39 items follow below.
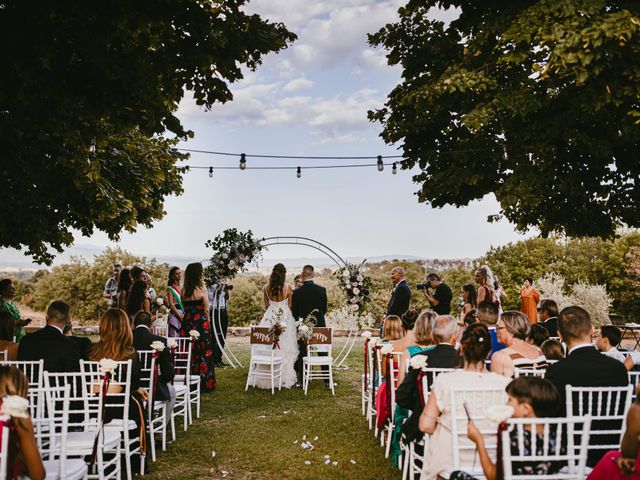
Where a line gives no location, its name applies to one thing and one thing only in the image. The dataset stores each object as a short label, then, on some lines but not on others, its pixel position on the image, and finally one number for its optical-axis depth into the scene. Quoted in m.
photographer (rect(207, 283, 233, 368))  12.23
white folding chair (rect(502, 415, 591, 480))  2.72
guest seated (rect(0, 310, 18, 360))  5.75
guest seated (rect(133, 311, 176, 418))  6.15
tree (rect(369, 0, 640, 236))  7.51
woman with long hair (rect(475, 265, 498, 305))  10.50
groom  10.48
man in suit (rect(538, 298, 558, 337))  7.50
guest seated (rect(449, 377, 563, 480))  2.91
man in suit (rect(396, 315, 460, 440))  4.34
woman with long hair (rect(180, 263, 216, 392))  9.30
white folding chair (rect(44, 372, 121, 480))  4.26
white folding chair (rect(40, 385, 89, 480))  3.58
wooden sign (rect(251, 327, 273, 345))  10.02
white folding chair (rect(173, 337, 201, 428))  7.05
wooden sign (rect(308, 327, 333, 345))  10.14
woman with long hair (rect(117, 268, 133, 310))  9.43
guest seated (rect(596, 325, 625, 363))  5.95
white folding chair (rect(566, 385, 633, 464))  3.57
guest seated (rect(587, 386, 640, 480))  2.74
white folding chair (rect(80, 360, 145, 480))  4.89
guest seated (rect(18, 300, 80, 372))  4.96
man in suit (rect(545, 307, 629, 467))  3.89
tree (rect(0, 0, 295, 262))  5.61
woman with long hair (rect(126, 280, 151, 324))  7.59
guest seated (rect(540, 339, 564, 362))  5.44
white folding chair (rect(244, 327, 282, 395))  9.75
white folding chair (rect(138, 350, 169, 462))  5.75
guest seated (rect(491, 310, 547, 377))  4.64
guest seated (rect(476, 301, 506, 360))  5.91
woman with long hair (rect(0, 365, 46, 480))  2.89
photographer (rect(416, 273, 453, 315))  10.73
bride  10.27
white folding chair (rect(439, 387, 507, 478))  3.38
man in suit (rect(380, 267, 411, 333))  10.12
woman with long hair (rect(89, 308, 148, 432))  5.14
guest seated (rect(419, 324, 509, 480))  3.53
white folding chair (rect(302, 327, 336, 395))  9.85
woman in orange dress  14.09
